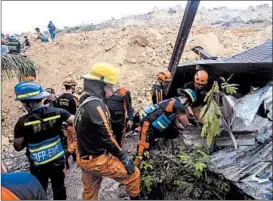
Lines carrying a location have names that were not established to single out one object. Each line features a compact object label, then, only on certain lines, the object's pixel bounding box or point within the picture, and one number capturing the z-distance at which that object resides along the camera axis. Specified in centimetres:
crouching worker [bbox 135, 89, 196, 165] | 201
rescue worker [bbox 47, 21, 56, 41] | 839
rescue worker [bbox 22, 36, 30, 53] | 774
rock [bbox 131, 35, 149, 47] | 654
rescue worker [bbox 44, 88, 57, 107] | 241
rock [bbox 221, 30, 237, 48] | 656
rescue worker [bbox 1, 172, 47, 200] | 80
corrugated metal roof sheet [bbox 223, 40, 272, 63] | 175
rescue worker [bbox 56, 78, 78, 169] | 231
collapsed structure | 153
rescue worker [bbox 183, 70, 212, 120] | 226
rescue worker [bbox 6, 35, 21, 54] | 543
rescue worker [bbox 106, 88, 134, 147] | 222
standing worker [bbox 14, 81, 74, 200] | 151
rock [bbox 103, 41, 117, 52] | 669
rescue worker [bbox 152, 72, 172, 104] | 258
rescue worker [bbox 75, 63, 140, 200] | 144
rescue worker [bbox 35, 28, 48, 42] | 833
